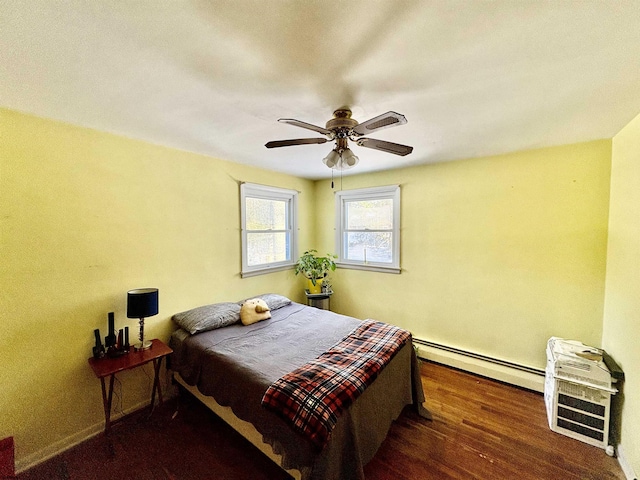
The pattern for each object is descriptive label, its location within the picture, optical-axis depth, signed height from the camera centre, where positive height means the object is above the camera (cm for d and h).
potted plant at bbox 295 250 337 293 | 377 -55
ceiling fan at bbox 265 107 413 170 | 148 +60
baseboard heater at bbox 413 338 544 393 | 260 -147
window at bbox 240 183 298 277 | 329 +3
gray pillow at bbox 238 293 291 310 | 312 -87
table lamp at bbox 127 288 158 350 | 205 -61
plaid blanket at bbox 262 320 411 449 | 140 -96
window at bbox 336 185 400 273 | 350 +4
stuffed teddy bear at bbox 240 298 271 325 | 269 -87
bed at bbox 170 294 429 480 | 148 -112
